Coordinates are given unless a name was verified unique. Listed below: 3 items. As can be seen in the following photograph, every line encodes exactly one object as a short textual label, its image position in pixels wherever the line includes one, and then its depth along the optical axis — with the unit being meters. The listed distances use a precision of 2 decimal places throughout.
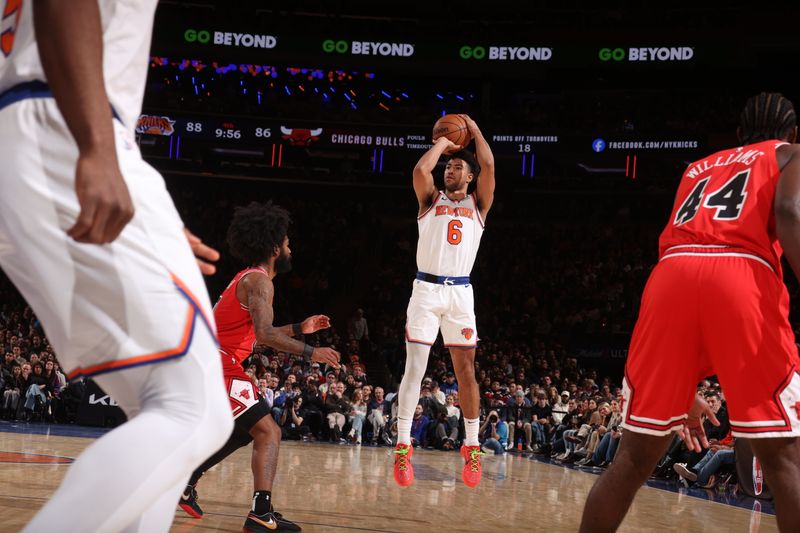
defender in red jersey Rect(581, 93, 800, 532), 2.75
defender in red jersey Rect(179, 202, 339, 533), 4.36
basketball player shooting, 6.20
